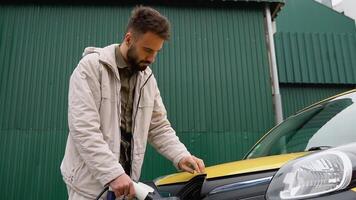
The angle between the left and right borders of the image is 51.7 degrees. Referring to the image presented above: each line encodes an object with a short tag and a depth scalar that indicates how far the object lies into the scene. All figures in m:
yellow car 1.31
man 1.78
